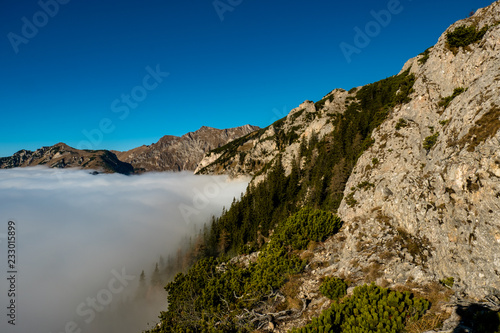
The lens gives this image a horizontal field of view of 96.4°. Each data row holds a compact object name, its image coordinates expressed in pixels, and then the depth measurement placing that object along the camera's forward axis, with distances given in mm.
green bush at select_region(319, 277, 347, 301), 21484
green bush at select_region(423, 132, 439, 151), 29570
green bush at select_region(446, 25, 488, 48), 34147
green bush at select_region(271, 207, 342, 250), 35031
